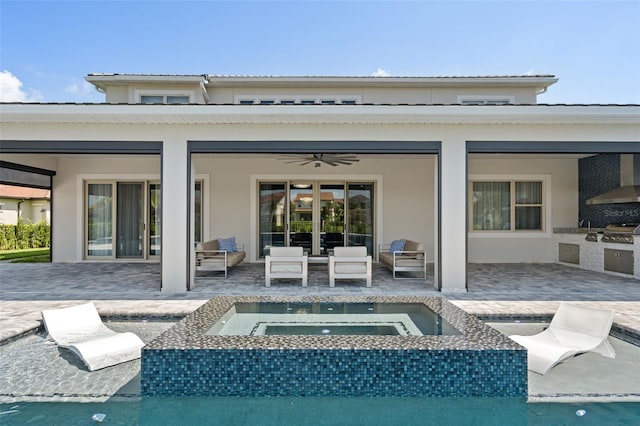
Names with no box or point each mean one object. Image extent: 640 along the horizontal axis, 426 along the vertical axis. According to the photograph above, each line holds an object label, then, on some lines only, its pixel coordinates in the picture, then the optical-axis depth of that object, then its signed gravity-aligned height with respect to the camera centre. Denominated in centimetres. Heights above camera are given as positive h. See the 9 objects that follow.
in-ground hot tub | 361 -150
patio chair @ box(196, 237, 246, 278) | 910 -100
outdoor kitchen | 931 -3
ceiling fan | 970 +166
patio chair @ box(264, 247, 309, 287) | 805 -105
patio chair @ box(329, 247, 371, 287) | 796 -109
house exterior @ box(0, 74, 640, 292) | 1152 +90
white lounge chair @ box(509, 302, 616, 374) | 418 -152
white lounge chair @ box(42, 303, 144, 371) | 428 -155
